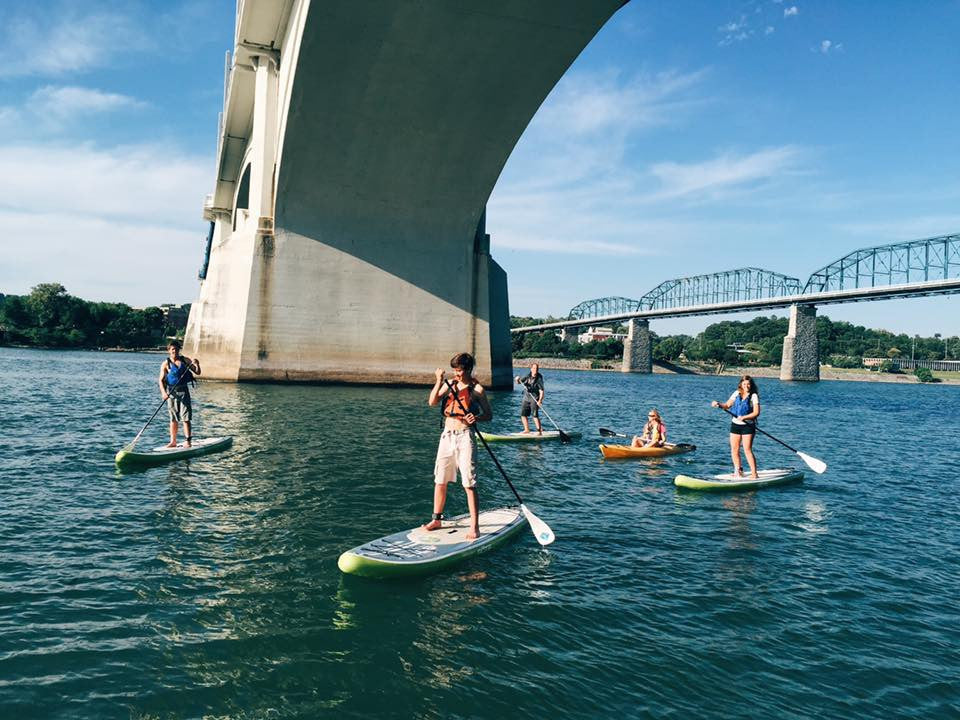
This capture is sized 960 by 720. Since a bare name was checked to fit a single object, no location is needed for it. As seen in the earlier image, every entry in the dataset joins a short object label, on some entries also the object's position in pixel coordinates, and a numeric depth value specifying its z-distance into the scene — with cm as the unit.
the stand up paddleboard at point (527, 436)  1883
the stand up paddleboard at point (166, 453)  1298
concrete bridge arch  2720
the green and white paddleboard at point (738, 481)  1309
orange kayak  1677
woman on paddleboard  1342
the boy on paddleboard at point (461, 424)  822
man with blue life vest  1451
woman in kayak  1780
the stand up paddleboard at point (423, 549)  735
